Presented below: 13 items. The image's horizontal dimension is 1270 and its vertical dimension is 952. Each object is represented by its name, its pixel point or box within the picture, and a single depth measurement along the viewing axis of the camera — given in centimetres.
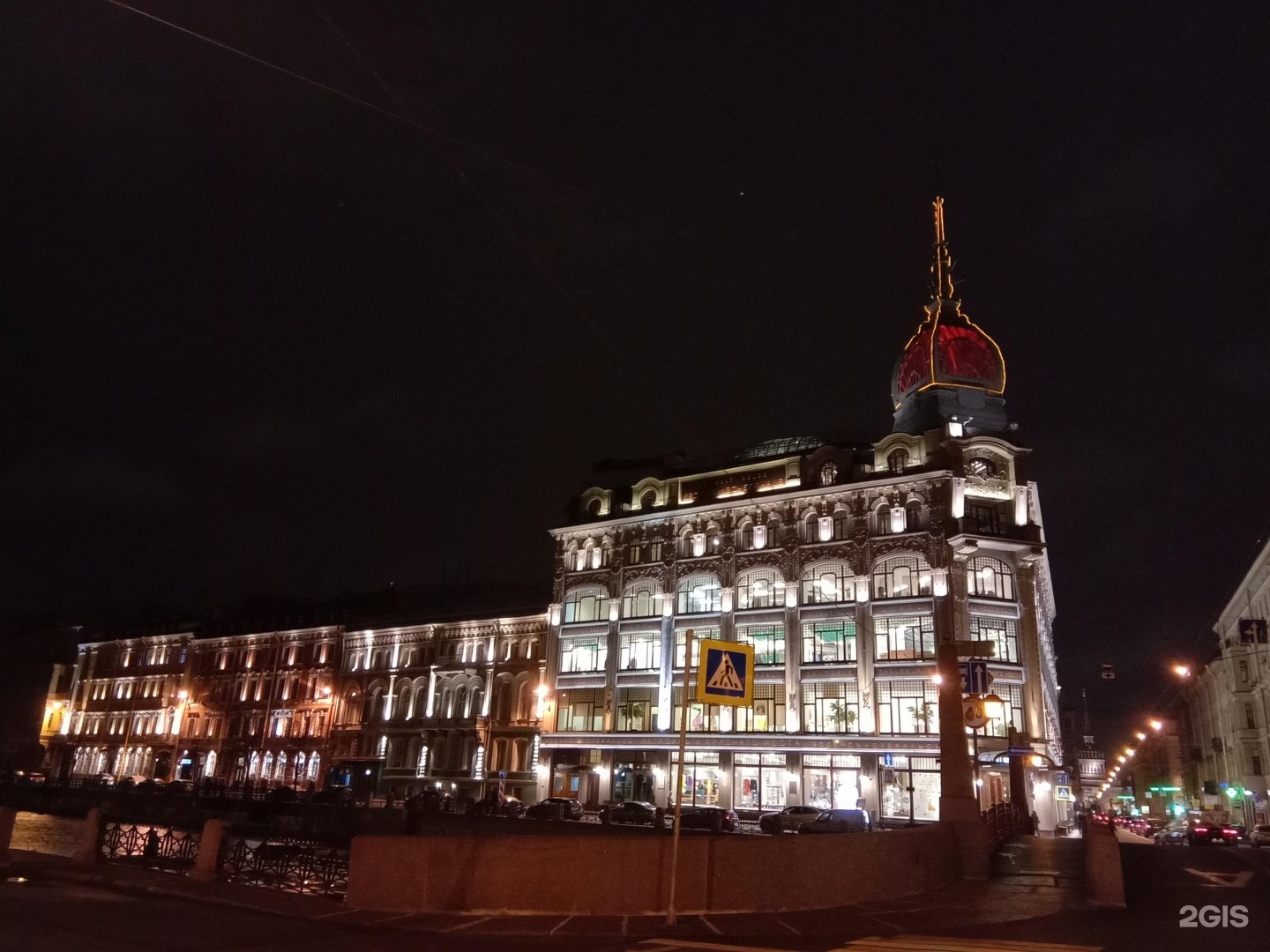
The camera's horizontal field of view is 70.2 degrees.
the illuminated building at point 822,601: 4966
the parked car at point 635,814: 4106
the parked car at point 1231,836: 4206
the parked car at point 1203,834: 4141
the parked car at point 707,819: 3688
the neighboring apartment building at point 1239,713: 6296
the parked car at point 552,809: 4224
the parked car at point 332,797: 4976
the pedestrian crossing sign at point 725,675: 1412
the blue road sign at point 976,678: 2341
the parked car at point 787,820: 3694
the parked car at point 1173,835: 4729
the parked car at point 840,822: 3538
